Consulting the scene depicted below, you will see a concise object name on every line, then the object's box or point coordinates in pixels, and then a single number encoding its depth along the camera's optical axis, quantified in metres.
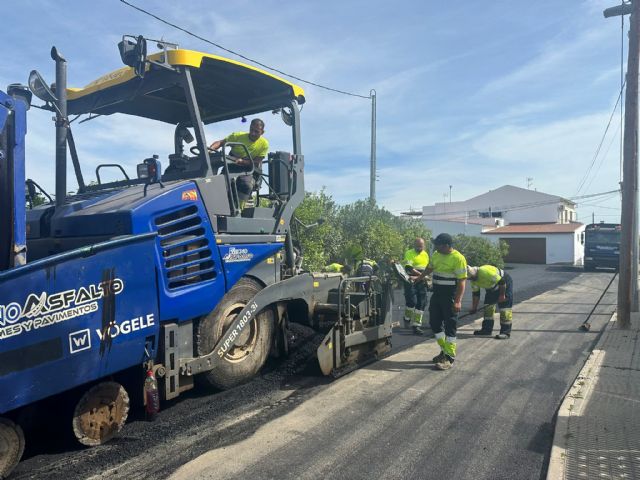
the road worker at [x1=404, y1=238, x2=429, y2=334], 7.99
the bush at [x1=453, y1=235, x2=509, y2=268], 23.28
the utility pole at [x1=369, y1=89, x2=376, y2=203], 20.91
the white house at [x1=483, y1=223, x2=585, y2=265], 35.34
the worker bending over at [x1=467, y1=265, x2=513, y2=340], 7.47
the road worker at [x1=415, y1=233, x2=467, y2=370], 5.75
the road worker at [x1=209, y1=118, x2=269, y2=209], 4.55
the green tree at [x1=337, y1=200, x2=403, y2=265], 15.41
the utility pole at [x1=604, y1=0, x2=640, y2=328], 8.37
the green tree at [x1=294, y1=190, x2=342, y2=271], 12.74
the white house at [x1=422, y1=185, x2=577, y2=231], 48.69
